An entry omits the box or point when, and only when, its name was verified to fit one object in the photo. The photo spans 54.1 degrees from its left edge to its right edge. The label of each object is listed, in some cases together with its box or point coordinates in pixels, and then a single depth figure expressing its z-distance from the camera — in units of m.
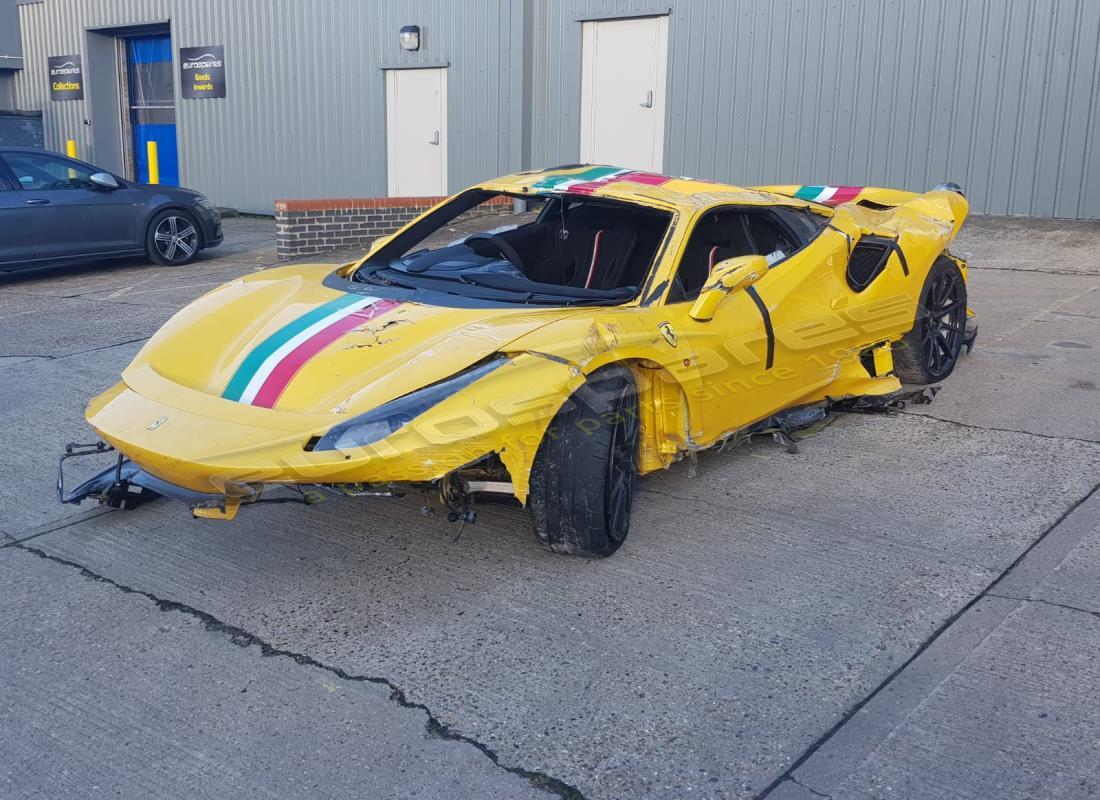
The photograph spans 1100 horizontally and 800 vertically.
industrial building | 11.32
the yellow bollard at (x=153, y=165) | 17.28
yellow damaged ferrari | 3.40
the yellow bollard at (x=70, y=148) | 20.19
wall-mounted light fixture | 15.52
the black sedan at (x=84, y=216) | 10.62
